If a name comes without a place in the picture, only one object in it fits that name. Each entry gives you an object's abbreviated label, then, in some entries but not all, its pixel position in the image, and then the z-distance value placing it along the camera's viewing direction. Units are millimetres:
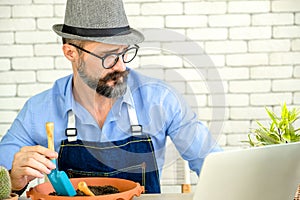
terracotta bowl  1506
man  1969
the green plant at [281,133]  1651
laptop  1283
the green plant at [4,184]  1481
